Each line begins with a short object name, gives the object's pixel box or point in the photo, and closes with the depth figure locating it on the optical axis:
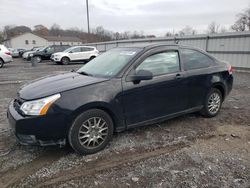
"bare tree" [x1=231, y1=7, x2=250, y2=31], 46.72
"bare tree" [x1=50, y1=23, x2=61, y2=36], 87.57
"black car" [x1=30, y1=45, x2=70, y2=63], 21.70
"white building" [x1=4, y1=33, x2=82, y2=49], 69.25
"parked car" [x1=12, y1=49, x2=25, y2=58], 30.70
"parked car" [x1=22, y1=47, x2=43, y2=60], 24.26
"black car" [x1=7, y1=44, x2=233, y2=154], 2.96
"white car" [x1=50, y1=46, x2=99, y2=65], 18.45
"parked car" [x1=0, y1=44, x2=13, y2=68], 15.99
